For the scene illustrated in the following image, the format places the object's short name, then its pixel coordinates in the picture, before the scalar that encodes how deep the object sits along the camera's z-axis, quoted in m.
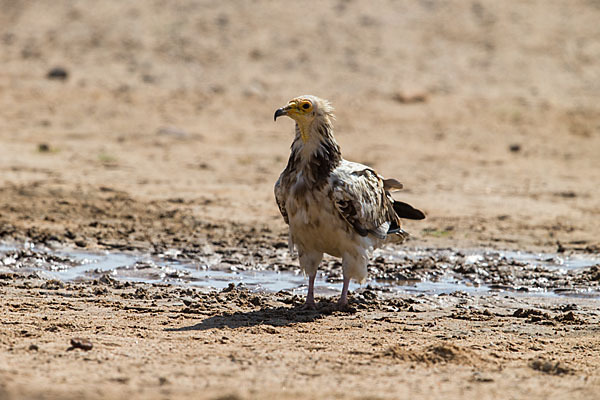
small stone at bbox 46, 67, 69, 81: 39.17
